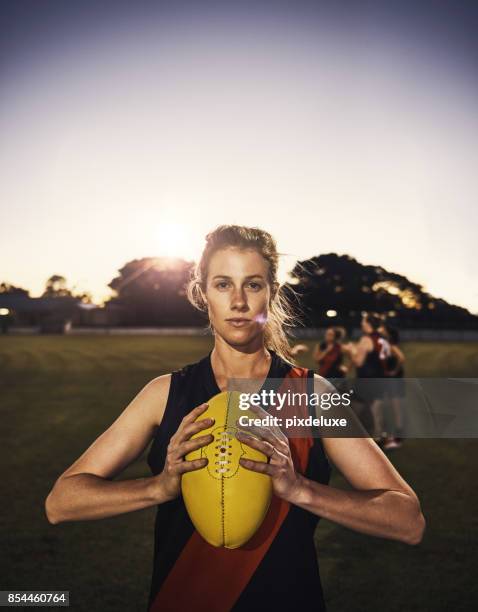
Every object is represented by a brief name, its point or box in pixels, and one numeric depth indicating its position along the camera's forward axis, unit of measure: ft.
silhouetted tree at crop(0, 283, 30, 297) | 446.85
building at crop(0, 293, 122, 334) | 283.38
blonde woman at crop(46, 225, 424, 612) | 6.50
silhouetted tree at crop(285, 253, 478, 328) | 274.98
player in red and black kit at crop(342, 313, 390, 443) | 32.27
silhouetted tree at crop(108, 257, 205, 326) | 259.39
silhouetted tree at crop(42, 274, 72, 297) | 477.77
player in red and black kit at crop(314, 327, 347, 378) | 34.99
